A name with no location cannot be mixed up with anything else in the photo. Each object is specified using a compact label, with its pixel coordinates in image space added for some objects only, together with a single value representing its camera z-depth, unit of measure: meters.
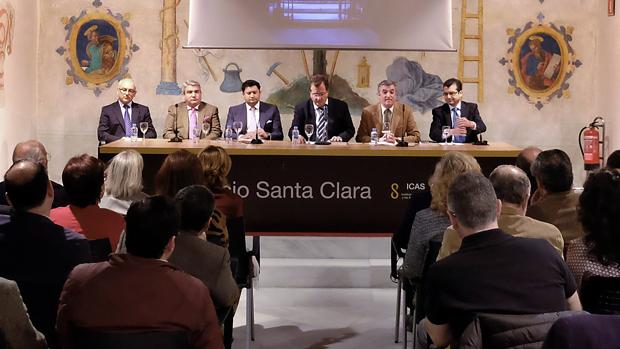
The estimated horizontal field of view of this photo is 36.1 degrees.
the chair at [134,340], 2.78
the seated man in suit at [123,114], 9.33
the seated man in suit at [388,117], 8.84
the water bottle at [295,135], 7.71
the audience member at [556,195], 4.54
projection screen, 9.77
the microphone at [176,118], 9.16
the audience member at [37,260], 3.41
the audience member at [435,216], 4.70
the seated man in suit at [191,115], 9.05
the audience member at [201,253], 3.75
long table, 7.32
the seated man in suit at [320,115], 8.66
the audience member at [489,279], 3.04
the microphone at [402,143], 7.57
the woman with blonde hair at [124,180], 5.06
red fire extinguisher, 10.62
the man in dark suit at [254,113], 8.97
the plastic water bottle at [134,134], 7.93
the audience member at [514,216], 3.84
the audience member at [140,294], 2.84
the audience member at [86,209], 4.25
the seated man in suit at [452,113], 8.80
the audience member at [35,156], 5.24
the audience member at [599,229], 3.43
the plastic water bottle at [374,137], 7.90
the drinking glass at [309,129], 7.76
